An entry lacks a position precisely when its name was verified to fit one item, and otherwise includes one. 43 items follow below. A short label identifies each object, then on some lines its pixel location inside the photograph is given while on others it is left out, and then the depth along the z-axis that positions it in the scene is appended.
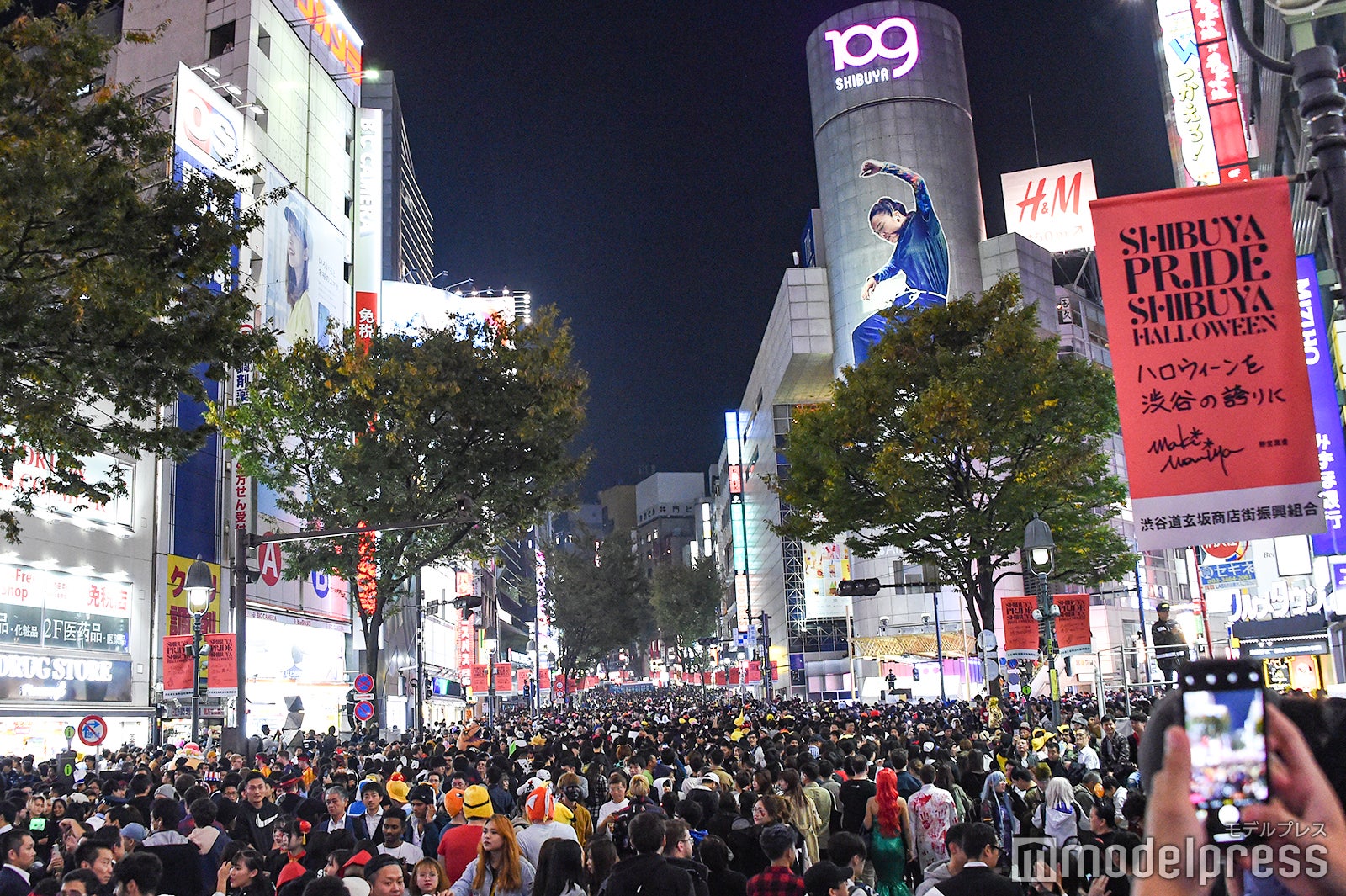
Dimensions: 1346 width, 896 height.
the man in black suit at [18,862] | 7.79
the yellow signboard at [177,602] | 33.06
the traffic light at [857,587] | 35.00
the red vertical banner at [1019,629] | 22.97
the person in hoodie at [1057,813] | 9.31
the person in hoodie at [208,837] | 8.92
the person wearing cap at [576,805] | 10.13
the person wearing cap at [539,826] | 8.00
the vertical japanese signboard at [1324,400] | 24.09
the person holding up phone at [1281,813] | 2.35
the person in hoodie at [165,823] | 8.83
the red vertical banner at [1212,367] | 6.67
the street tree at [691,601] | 121.38
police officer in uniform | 18.95
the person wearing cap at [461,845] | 8.30
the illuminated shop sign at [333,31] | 55.31
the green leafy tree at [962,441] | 24.58
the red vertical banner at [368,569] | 31.95
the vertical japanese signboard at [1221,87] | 38.31
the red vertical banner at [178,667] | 22.00
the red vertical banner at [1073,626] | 23.22
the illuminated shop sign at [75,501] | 25.84
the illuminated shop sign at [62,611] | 26.78
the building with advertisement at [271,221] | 36.62
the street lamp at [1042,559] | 19.20
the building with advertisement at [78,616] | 26.75
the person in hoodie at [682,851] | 6.99
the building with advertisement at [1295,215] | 24.98
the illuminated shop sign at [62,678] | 26.44
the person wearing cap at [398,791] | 11.55
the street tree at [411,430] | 30.33
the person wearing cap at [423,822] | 9.76
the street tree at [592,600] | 98.81
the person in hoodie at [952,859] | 6.72
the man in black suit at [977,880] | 5.92
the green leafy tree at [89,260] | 12.46
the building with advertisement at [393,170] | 88.56
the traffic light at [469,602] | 43.18
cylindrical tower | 79.44
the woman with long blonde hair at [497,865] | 7.31
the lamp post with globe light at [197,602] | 20.30
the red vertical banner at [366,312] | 53.81
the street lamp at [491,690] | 52.95
